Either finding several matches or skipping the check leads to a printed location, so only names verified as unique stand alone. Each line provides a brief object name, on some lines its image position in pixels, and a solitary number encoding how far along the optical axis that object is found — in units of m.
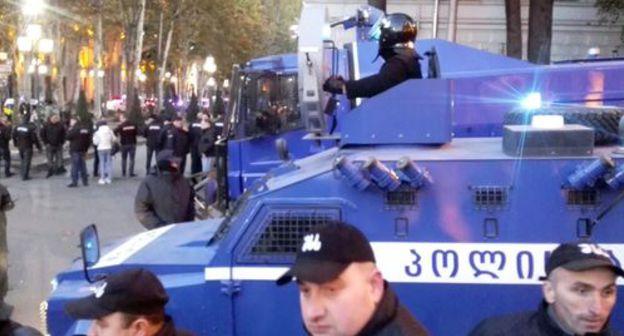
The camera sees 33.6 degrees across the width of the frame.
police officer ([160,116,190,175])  24.08
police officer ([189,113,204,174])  24.73
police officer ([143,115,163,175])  26.11
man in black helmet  6.30
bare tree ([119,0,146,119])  51.06
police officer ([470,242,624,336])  3.73
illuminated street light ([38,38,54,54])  40.22
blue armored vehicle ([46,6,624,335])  5.42
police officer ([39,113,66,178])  26.42
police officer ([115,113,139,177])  26.34
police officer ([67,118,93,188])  24.28
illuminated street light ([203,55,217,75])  64.62
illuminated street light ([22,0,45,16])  35.60
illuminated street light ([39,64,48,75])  58.56
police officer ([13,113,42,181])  25.77
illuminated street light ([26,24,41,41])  36.50
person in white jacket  24.88
